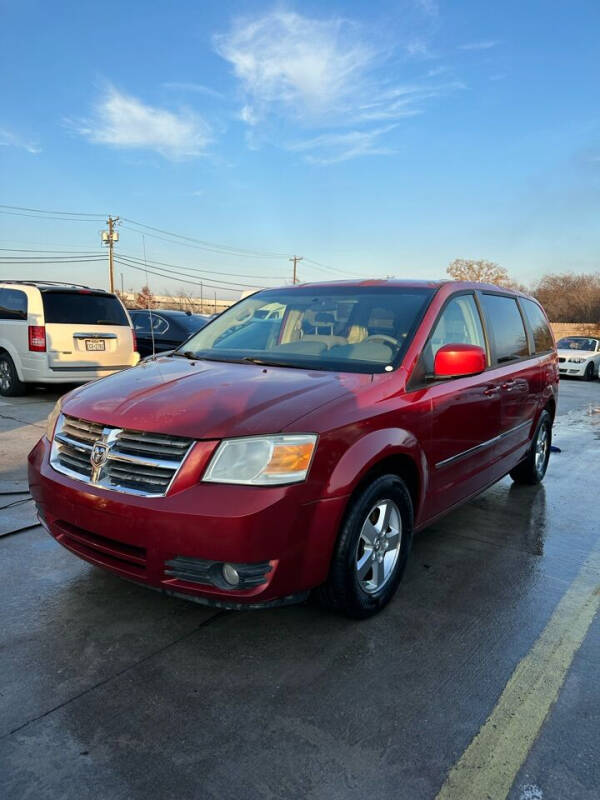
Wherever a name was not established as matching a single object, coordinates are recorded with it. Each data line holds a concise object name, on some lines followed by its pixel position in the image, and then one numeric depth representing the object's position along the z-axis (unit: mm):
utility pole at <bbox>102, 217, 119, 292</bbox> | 36172
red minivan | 2346
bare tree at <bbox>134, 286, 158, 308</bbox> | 55041
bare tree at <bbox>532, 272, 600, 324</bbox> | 53406
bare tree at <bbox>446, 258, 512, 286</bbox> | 61906
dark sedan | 10516
